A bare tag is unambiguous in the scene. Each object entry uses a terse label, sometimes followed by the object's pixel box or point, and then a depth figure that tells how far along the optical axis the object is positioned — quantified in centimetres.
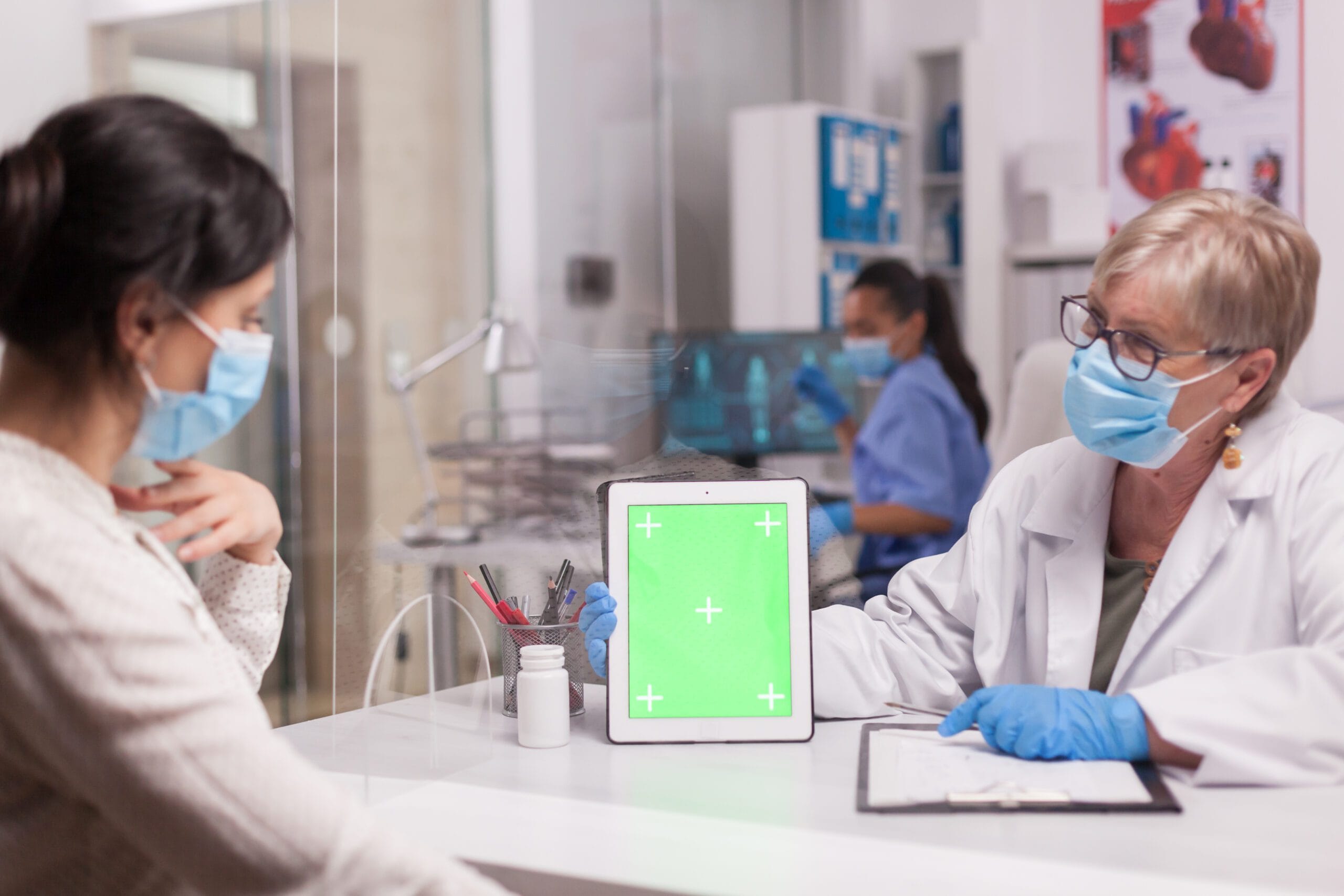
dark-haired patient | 76
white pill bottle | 118
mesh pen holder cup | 127
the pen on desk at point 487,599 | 129
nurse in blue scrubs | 255
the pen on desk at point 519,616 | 129
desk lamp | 320
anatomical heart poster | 200
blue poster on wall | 409
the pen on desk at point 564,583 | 130
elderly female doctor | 105
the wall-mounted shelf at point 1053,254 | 379
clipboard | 95
